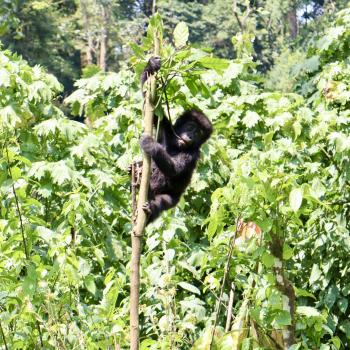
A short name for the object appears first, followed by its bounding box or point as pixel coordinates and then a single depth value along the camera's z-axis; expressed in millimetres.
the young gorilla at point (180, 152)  9133
